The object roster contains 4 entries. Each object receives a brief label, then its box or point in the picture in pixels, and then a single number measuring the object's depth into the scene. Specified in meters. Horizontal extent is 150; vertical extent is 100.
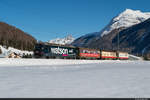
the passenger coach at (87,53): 47.16
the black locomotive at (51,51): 39.00
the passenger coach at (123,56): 70.52
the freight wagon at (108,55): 58.53
